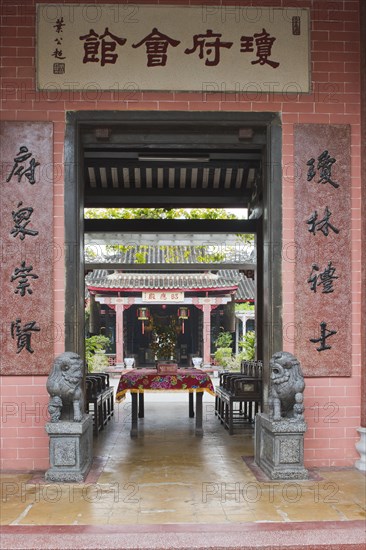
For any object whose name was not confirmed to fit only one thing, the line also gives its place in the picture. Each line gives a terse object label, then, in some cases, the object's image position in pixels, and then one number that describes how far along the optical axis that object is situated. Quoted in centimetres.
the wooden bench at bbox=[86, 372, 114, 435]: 631
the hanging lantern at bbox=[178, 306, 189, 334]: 1636
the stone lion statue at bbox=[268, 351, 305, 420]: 442
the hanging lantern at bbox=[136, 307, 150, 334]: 1621
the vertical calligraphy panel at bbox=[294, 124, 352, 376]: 479
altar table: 627
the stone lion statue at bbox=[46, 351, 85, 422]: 439
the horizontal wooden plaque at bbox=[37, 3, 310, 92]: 468
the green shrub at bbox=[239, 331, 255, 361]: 1013
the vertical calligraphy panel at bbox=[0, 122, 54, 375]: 467
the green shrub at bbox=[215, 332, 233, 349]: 1612
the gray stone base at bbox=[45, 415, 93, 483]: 434
